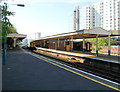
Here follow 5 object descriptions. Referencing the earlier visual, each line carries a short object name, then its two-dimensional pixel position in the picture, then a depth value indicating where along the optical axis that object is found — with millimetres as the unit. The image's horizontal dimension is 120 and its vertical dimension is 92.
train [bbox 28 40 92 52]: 27678
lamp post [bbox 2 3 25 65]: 9000
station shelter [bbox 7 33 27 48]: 30384
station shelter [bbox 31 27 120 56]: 15312
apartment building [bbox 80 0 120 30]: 89562
